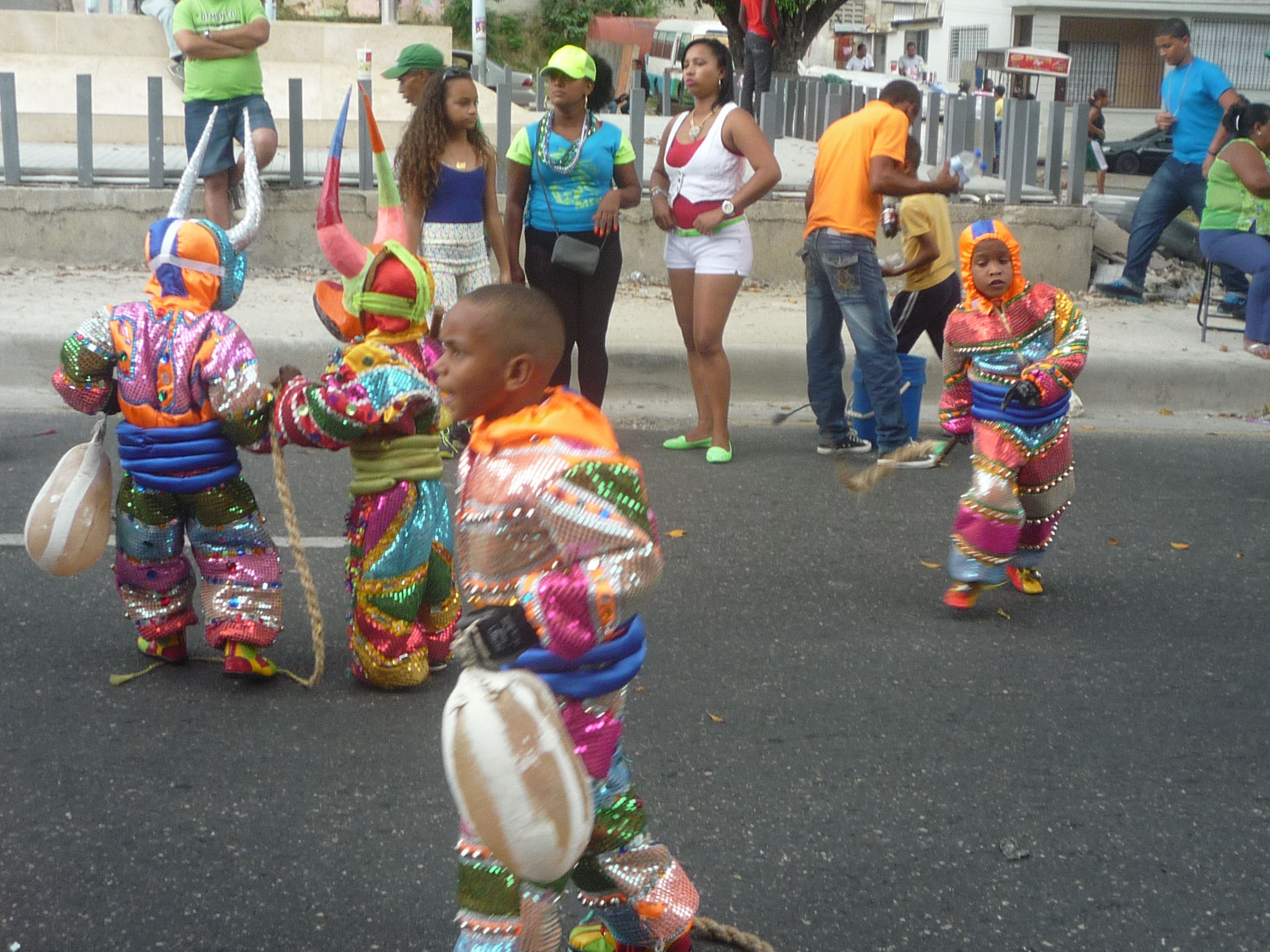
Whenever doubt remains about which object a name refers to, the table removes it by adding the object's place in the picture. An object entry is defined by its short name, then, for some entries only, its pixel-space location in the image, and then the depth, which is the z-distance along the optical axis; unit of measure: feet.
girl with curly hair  21.08
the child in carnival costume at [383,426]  12.64
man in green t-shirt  28.53
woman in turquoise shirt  21.75
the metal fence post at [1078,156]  33.91
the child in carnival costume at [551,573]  7.48
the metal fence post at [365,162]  28.76
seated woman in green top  26.99
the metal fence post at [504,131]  33.35
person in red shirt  43.39
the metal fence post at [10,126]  31.76
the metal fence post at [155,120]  31.91
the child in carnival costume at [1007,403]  15.83
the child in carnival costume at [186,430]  12.96
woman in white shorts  21.74
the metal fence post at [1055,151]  34.06
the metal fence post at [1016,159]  33.60
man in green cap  22.79
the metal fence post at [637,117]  34.06
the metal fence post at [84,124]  31.76
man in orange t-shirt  21.57
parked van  87.31
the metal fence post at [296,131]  32.65
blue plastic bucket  23.11
